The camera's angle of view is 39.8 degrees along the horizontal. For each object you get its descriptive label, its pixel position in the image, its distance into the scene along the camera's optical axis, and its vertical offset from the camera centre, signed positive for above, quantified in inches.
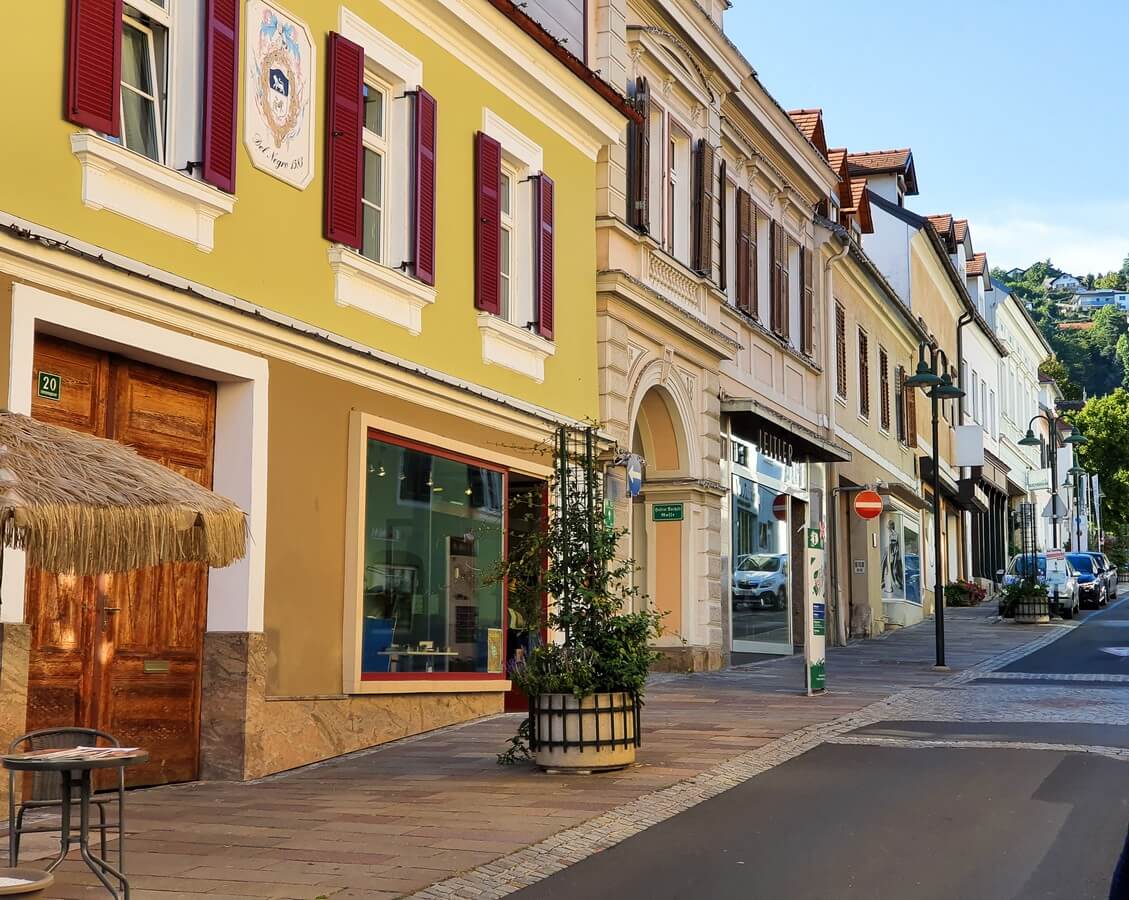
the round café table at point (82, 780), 251.2 -30.5
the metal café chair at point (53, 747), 271.6 -27.3
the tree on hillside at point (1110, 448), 3440.0 +340.6
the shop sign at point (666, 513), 815.1 +46.5
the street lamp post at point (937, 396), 858.8 +118.7
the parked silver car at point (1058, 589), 1461.6 +17.4
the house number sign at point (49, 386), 386.0 +53.3
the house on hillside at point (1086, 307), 7492.6 +1462.5
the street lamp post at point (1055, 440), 1718.8 +183.9
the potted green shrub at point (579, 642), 448.1 -11.9
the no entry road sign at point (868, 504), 896.3 +56.1
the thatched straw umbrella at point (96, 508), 254.8 +15.6
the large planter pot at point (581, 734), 446.3 -37.8
